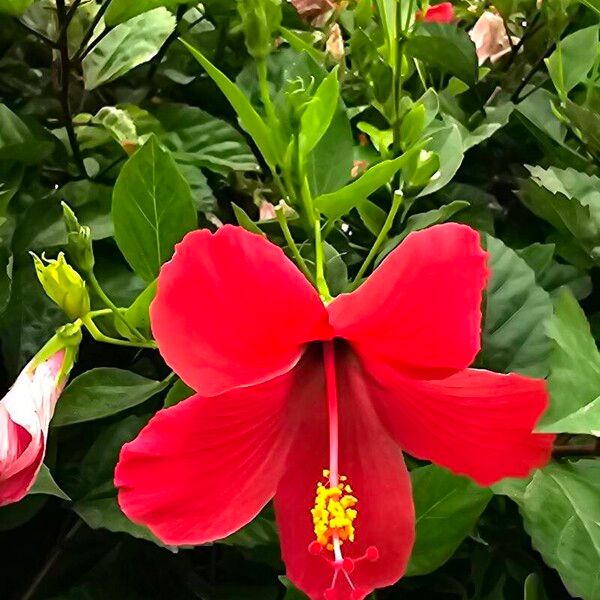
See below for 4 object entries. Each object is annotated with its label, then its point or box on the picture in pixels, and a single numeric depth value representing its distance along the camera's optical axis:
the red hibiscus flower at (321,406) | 0.29
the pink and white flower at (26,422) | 0.34
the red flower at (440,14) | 0.59
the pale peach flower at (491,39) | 0.63
